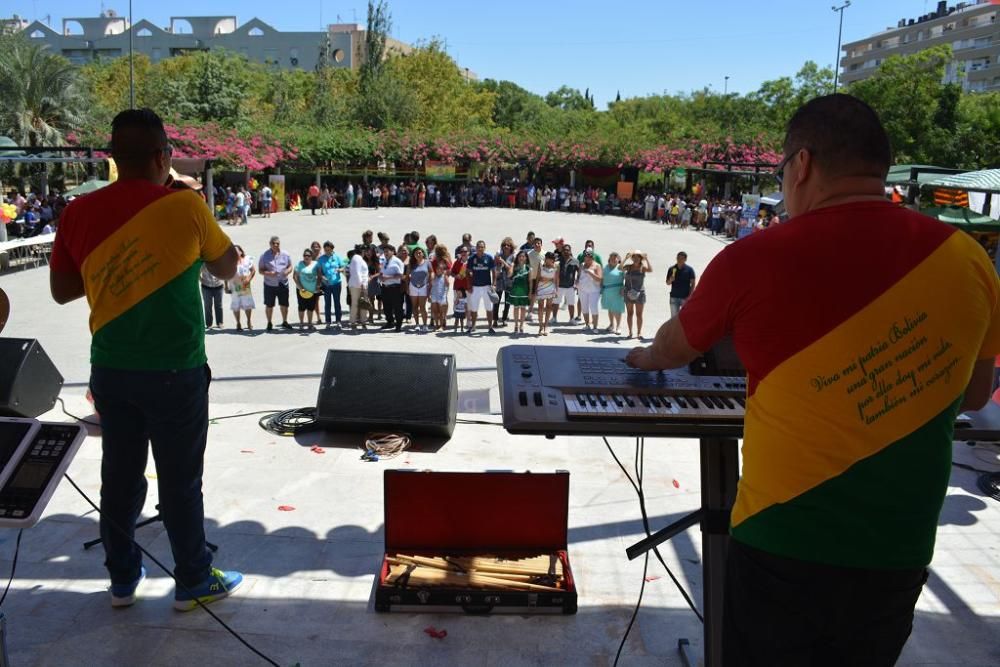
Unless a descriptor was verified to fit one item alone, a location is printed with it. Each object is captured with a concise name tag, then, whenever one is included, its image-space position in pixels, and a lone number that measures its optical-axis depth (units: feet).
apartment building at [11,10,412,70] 321.73
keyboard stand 8.57
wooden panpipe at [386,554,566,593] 12.16
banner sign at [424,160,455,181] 139.44
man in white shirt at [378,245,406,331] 44.52
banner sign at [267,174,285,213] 116.47
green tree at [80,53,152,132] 144.97
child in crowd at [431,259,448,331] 45.20
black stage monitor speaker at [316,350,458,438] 19.90
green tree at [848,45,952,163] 121.29
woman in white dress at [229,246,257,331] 42.80
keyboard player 5.65
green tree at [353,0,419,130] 168.14
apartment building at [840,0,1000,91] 305.73
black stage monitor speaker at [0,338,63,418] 19.17
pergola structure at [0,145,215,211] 60.85
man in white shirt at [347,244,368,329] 45.03
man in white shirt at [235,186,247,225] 97.30
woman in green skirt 45.16
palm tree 101.35
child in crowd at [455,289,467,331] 45.24
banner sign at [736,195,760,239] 90.84
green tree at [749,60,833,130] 177.27
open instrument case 12.20
